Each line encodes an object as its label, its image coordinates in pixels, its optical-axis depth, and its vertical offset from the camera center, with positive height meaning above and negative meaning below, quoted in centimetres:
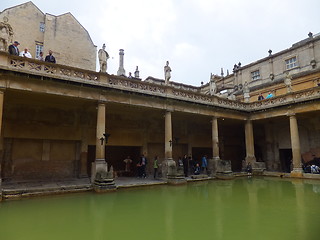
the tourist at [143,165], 1582 -68
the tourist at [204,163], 1714 -62
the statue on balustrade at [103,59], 1278 +539
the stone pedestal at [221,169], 1563 -100
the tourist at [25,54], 1179 +531
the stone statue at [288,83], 1745 +543
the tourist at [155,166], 1481 -71
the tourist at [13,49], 1092 +509
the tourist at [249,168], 1839 -109
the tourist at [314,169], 1615 -107
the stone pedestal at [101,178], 1062 -107
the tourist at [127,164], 1714 -68
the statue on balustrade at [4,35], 1024 +546
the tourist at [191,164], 1831 -81
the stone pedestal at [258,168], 1813 -109
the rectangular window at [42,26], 2205 +1241
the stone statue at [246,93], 2061 +554
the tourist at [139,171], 1606 -116
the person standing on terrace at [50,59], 1199 +509
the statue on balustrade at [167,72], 1552 +561
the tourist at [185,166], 1698 -83
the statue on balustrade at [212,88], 1877 +544
